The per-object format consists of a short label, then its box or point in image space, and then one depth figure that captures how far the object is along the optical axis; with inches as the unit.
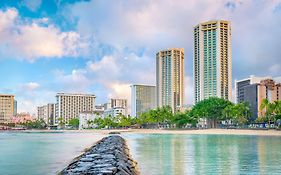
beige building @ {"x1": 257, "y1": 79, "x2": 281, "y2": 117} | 7229.3
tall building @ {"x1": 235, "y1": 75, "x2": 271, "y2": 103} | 7717.0
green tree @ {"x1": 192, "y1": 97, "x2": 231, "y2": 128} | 5979.3
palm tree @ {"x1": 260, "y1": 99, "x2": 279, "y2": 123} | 4857.3
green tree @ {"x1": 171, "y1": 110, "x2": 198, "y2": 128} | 6335.6
